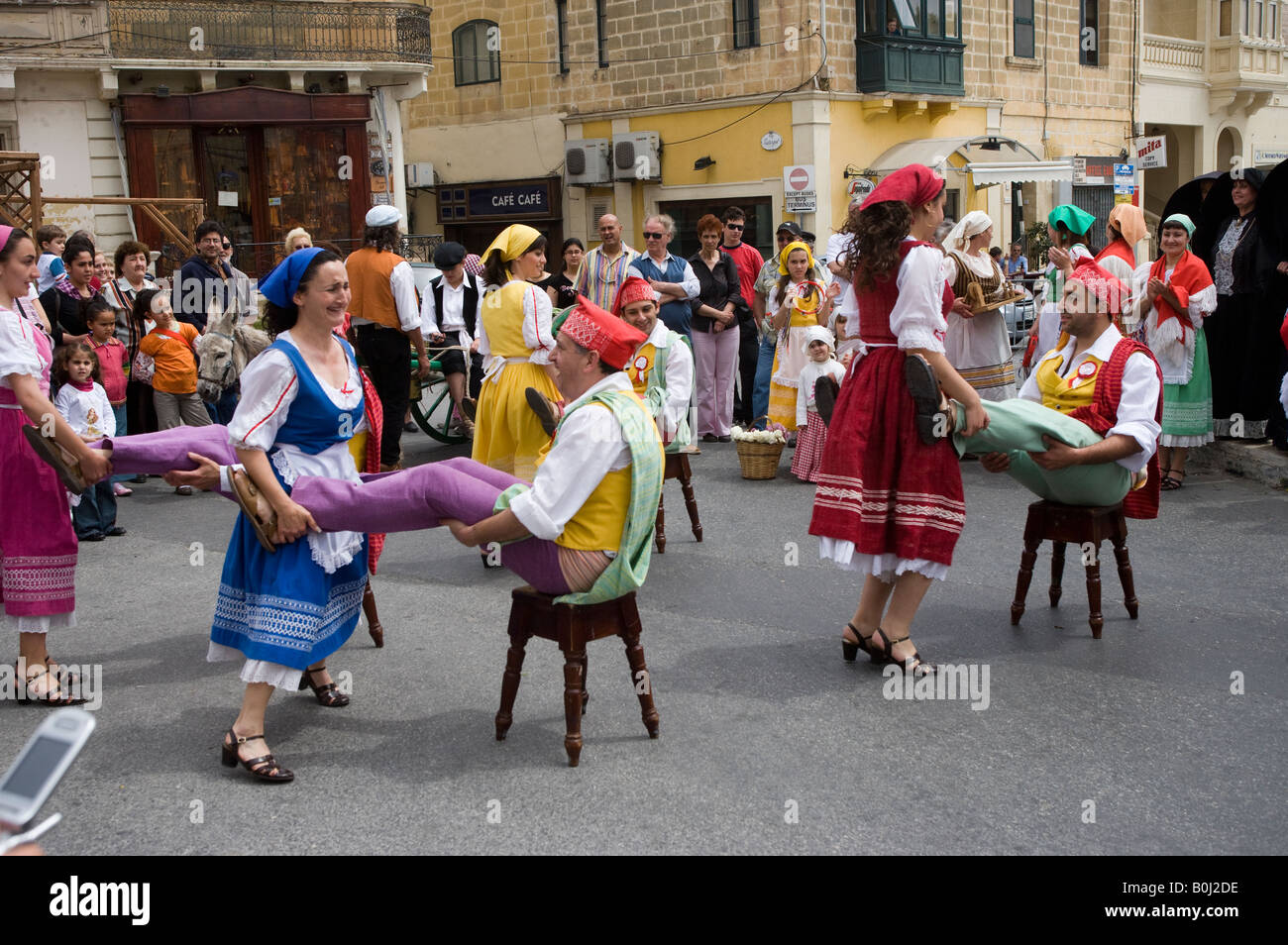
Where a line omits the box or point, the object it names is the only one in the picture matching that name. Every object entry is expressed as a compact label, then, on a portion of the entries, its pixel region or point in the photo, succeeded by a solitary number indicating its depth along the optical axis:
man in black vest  11.12
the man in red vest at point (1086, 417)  5.15
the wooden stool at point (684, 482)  7.54
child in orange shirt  9.94
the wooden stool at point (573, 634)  4.38
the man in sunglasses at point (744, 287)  12.11
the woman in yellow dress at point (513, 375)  6.74
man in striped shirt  9.78
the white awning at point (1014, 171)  22.62
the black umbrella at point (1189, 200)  10.15
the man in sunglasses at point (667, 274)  10.73
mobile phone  1.68
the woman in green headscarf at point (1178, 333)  8.82
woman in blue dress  4.30
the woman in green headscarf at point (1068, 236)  8.12
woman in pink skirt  4.93
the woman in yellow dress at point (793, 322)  10.30
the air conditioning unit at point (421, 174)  28.62
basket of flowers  9.66
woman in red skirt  4.90
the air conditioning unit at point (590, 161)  25.64
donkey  9.60
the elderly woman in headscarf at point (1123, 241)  7.72
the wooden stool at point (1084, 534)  5.63
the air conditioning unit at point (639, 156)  24.92
